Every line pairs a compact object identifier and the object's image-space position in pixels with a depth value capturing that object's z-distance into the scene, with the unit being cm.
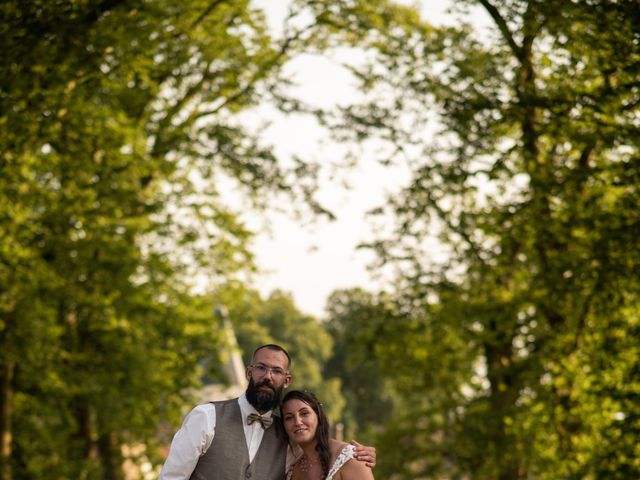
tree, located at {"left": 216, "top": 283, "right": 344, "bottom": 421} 8594
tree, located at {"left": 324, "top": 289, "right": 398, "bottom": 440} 8844
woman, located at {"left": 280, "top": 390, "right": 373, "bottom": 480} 712
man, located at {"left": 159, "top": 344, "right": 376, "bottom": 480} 701
